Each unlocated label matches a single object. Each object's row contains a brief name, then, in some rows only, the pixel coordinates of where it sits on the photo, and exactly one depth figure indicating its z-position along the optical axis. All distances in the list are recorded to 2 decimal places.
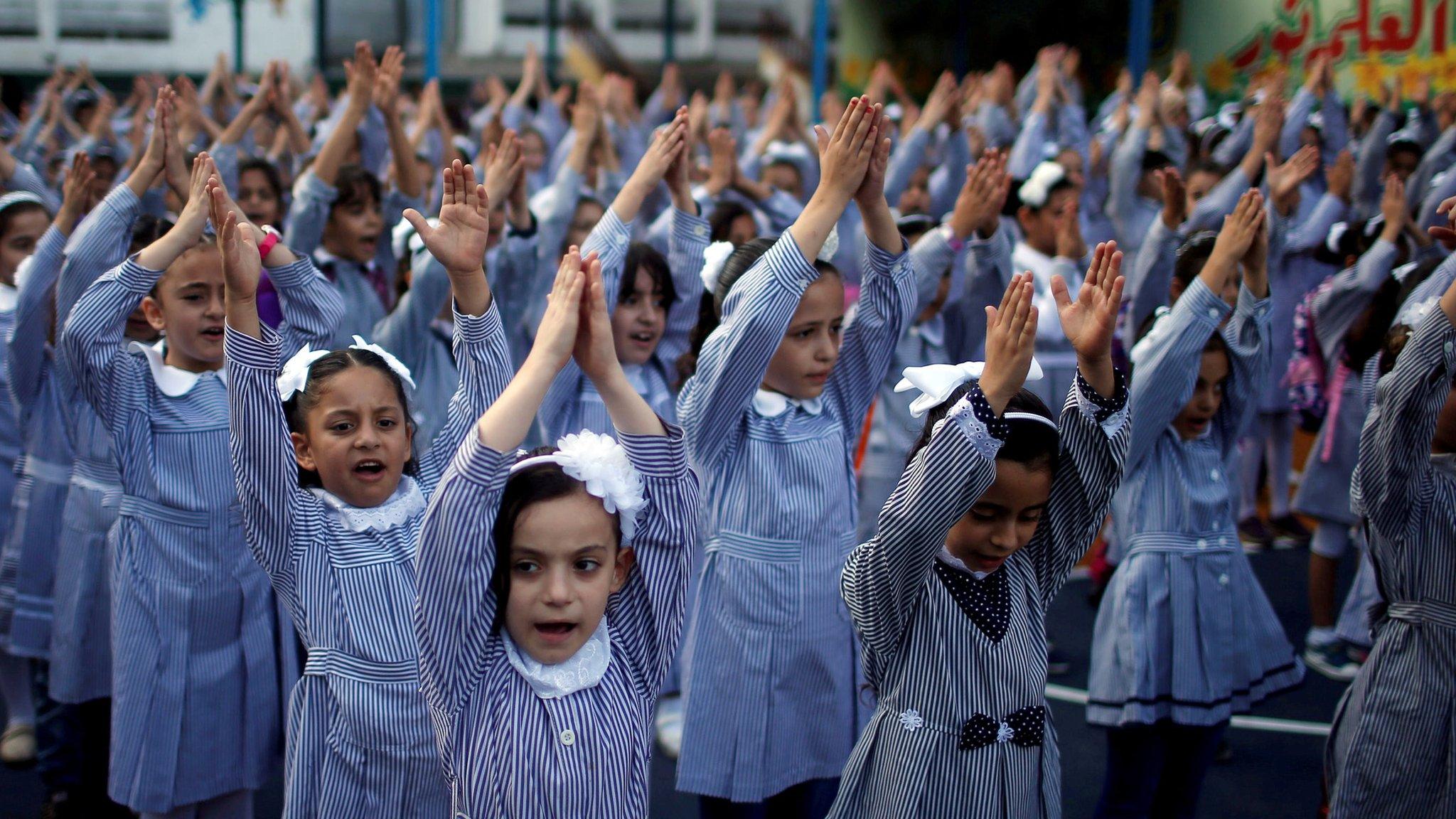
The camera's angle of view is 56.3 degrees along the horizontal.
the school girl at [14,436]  3.79
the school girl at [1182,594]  3.00
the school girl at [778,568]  2.76
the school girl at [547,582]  1.74
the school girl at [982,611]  2.06
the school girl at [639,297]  3.20
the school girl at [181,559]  2.80
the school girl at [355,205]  4.01
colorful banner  10.54
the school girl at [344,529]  2.27
